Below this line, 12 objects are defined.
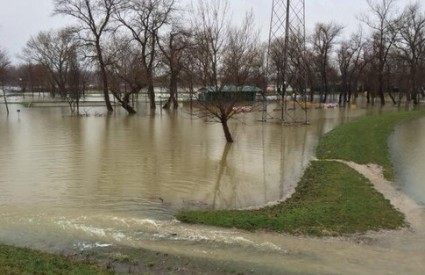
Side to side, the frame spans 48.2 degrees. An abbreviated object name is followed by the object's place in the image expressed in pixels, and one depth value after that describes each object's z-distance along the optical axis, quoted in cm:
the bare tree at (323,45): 6694
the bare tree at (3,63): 6366
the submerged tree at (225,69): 2170
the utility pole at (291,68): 3864
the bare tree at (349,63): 6688
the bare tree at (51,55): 7625
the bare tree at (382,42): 6072
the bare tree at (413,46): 5759
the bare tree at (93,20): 5069
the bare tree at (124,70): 5028
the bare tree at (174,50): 5103
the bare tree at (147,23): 5069
